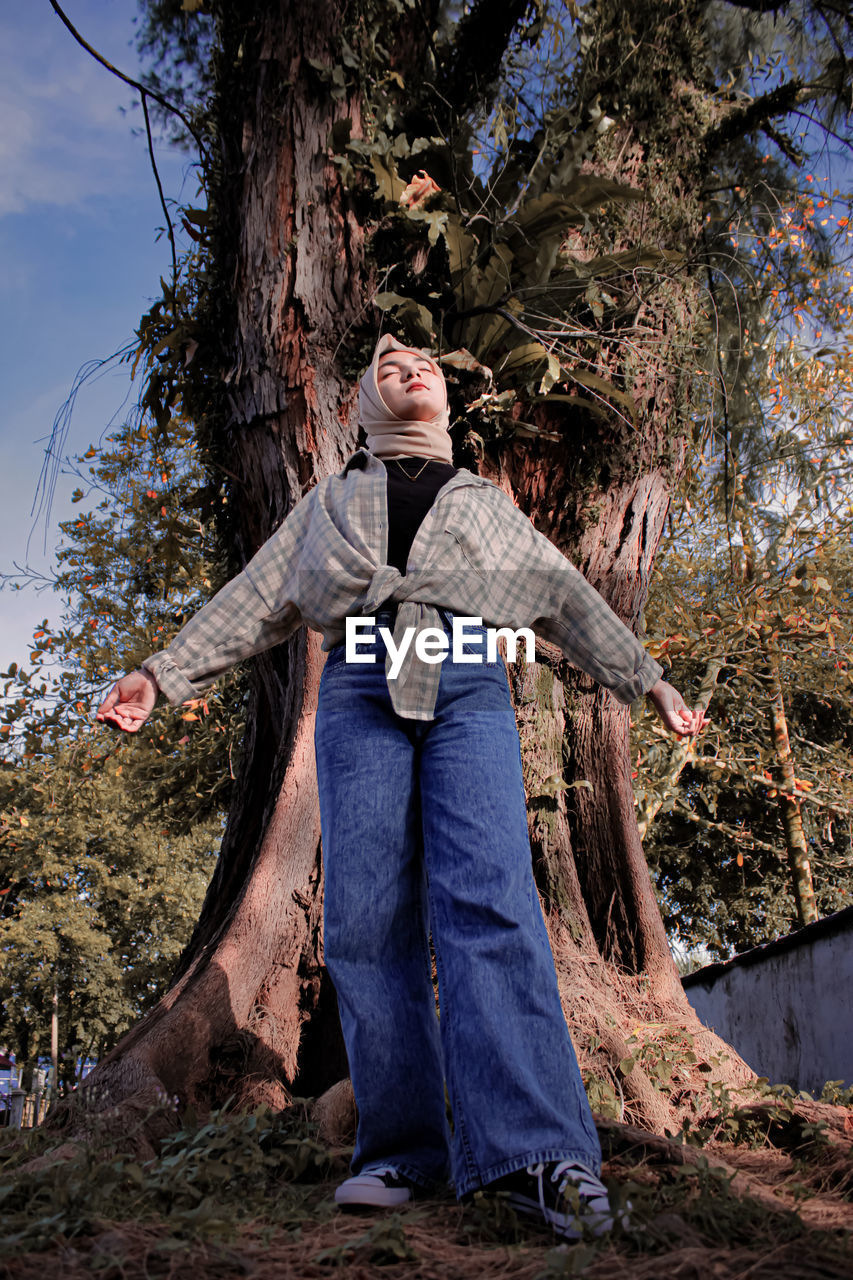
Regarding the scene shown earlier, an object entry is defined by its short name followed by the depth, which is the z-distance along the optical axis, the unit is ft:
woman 6.32
